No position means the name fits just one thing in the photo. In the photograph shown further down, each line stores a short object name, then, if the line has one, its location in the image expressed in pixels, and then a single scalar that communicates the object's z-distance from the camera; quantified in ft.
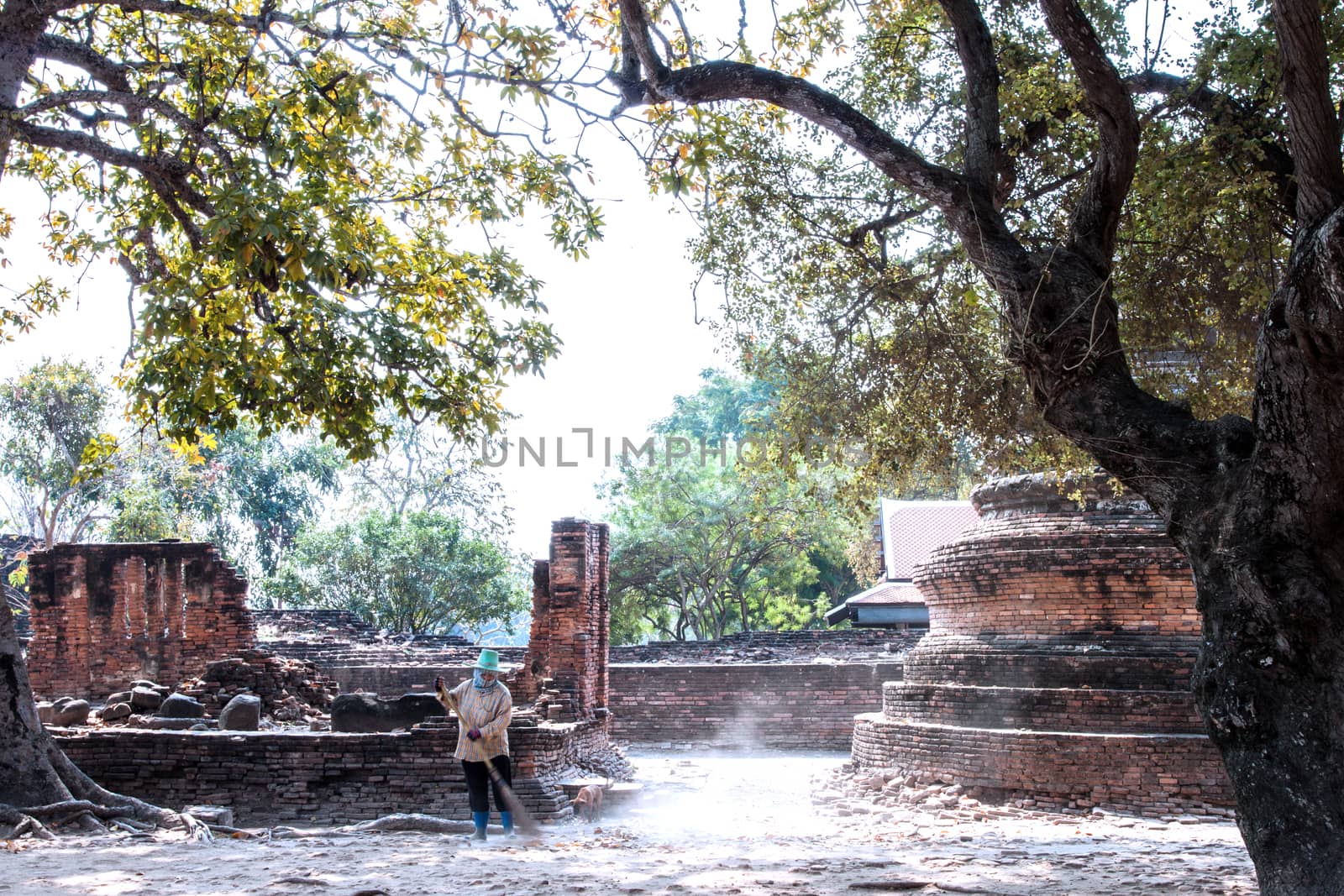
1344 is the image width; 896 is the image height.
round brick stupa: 34.91
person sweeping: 28.40
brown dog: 34.35
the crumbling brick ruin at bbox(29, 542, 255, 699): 50.52
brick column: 43.39
